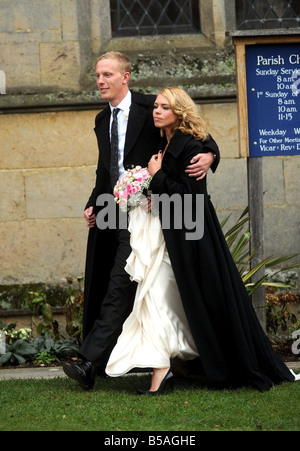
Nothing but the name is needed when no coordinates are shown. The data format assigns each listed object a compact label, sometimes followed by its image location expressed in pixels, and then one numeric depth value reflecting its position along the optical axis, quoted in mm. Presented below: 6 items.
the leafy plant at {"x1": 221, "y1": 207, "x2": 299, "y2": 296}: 12954
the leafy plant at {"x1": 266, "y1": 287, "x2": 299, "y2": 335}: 14340
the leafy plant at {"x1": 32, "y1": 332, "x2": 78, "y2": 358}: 13874
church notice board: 12595
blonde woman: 10520
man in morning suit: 10621
